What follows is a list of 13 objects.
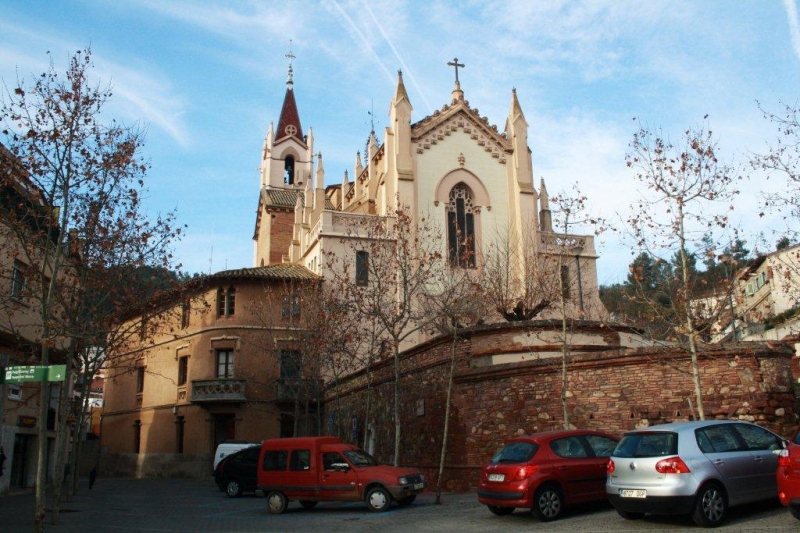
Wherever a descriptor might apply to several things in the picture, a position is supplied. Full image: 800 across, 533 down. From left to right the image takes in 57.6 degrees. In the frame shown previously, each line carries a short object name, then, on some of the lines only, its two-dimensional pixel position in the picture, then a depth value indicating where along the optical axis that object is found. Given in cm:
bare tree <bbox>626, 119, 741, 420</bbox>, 1463
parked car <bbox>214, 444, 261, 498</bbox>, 2364
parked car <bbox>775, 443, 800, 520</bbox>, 918
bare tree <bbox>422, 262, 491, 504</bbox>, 1858
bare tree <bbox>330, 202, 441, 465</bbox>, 2023
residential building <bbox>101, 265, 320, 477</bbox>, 3681
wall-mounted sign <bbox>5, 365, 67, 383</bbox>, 1259
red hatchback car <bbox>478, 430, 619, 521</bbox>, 1210
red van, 1597
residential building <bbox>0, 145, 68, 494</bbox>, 1461
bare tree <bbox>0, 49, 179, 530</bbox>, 1428
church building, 3812
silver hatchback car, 1003
